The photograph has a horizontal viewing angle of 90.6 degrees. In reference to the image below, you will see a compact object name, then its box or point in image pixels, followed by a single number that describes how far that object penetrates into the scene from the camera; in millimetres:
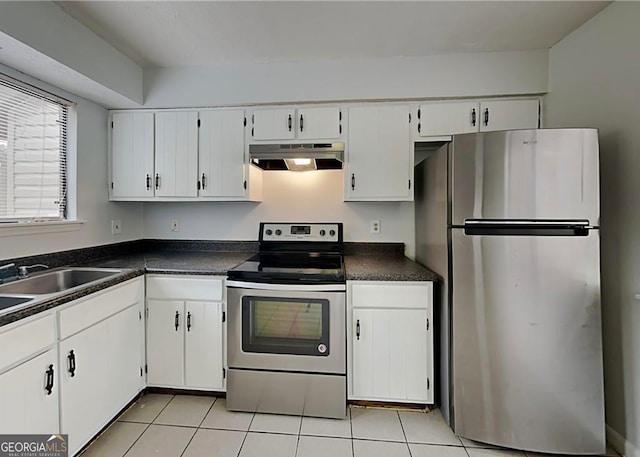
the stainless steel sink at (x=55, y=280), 1664
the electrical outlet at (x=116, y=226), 2538
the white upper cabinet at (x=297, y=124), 2318
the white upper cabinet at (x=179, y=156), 2408
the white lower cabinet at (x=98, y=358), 1503
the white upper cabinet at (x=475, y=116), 2203
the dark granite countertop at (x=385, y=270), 1954
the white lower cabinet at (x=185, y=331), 2061
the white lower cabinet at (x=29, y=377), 1211
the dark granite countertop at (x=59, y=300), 1208
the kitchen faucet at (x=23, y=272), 1732
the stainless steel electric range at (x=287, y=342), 1919
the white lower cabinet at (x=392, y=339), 1955
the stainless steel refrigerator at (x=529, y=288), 1585
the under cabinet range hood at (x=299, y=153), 2184
